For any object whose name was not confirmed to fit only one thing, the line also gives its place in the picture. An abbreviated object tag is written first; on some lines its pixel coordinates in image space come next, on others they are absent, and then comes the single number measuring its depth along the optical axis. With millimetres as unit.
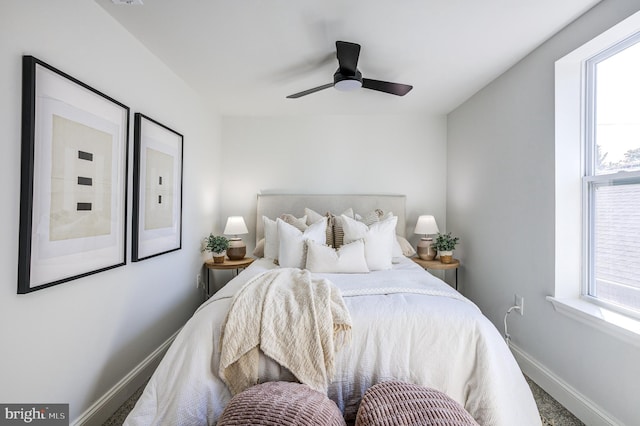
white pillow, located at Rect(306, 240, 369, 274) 2328
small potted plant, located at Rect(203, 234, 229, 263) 3074
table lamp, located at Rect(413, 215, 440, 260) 3234
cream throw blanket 1388
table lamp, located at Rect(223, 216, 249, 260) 3195
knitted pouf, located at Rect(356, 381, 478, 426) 1123
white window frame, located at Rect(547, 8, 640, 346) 1961
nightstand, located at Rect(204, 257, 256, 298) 3031
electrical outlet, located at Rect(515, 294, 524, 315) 2299
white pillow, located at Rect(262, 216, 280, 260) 2854
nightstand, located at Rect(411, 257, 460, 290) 3035
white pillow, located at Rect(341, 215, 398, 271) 2479
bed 1378
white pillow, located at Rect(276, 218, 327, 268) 2525
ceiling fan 1919
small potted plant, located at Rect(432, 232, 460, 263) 3154
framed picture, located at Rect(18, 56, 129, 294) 1244
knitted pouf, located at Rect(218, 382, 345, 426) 1104
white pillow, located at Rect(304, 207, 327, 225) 3202
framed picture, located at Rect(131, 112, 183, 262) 1982
